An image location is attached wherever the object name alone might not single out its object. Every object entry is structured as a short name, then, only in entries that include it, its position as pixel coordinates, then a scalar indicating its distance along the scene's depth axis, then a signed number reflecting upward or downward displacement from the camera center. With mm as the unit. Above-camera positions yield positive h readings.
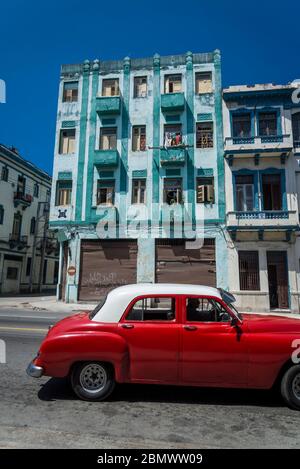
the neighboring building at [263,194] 18734 +5748
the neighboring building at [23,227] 31844 +5954
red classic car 4332 -955
